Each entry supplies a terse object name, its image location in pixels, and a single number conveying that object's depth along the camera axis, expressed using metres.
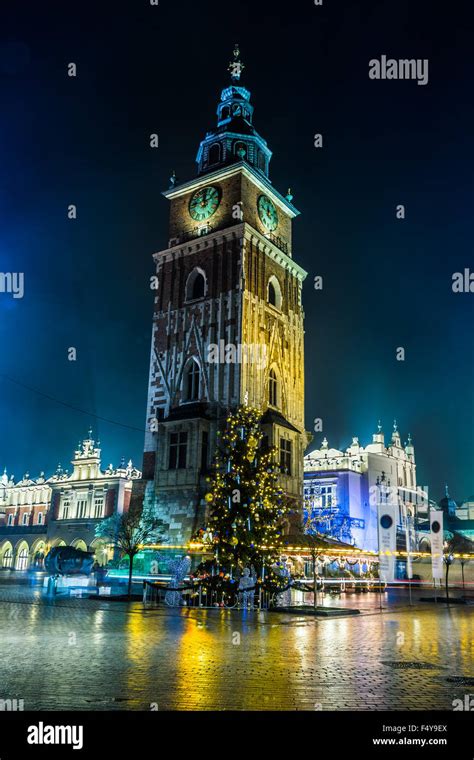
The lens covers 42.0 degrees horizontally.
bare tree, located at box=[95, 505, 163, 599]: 36.53
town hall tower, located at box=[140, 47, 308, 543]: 38.88
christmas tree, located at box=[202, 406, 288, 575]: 24.95
